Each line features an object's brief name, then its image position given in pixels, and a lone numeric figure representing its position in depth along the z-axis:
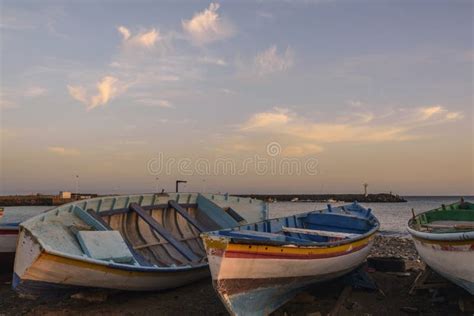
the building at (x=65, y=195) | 102.69
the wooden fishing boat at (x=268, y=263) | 6.81
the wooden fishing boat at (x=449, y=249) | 7.37
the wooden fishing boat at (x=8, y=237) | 11.79
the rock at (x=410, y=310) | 8.76
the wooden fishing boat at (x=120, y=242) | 7.59
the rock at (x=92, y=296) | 9.02
